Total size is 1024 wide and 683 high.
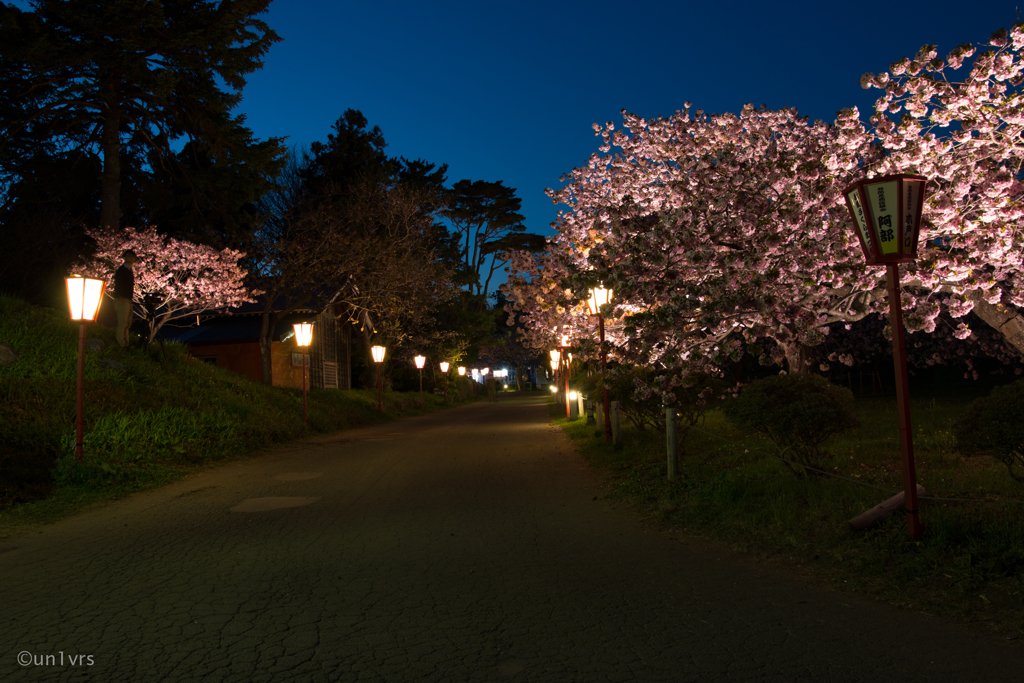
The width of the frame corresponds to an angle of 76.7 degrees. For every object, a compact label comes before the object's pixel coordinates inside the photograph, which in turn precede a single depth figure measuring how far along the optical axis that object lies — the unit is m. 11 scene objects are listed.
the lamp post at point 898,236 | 5.08
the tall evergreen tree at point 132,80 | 17.64
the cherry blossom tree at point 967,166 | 7.31
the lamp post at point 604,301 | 13.39
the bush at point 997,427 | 5.15
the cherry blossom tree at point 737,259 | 7.84
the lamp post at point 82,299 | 10.67
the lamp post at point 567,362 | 20.34
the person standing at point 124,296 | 14.16
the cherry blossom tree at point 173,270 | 21.25
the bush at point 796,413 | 6.71
